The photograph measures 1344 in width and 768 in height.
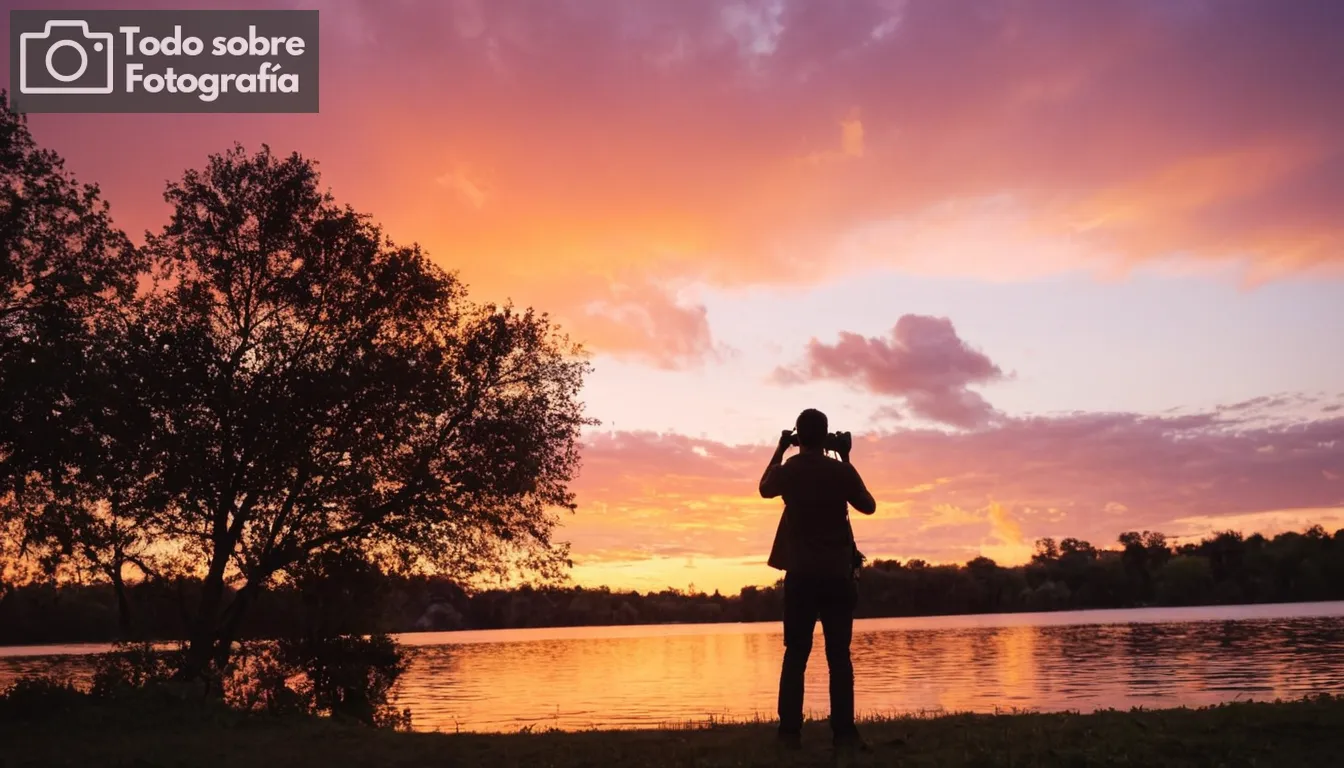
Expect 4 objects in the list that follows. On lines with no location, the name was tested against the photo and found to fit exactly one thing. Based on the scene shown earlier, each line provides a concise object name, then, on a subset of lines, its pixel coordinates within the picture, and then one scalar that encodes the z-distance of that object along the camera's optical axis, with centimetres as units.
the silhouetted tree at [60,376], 2106
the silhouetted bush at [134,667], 2175
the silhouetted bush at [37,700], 1884
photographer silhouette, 1065
